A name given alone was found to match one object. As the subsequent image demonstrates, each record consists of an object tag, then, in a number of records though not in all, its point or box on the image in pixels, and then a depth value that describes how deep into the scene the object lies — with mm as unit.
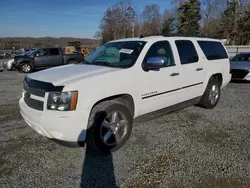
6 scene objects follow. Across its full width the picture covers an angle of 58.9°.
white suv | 2934
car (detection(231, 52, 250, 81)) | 9328
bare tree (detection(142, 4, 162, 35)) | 67800
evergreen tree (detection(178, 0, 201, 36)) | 49188
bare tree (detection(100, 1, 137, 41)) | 63250
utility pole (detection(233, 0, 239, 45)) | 30562
